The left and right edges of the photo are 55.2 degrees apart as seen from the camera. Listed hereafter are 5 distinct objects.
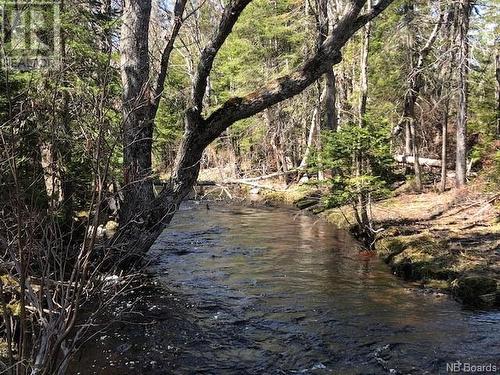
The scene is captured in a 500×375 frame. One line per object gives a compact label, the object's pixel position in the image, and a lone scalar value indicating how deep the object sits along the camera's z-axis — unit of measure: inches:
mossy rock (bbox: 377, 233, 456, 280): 356.8
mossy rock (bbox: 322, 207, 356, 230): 587.6
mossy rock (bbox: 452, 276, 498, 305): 298.6
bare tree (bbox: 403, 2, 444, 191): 697.6
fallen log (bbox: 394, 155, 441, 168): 877.2
